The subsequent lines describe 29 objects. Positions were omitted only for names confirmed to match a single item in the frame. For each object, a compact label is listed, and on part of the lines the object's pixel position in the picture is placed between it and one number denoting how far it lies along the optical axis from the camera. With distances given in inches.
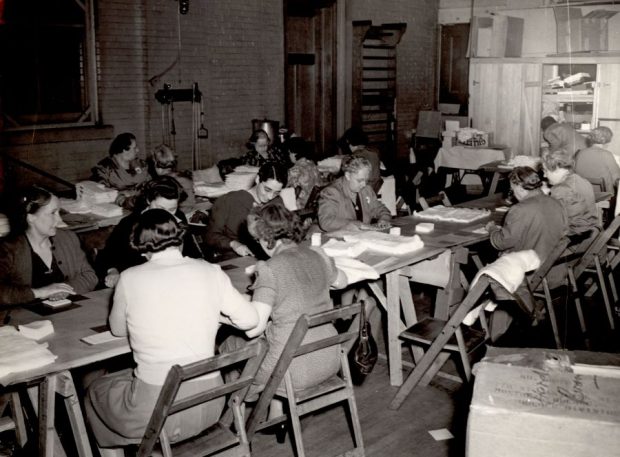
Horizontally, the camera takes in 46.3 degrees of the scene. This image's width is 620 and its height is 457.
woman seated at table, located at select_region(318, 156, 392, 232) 242.7
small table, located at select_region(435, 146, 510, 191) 508.1
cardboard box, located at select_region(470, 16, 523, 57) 557.0
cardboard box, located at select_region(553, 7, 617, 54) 511.8
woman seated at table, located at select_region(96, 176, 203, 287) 196.2
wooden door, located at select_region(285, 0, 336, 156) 511.2
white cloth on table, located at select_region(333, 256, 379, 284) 184.4
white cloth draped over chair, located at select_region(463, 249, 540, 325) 167.2
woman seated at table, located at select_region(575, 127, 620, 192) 372.5
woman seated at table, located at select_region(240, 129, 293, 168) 370.6
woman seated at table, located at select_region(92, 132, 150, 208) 322.7
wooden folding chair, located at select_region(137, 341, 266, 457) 118.6
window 342.3
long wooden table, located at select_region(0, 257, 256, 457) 133.3
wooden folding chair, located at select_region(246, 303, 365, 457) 141.7
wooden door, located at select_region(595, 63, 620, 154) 501.7
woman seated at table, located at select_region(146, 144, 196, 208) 292.0
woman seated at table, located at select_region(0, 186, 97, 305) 173.3
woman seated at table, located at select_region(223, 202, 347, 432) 150.8
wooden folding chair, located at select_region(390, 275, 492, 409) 171.5
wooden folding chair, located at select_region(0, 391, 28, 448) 152.6
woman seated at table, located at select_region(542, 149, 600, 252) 262.1
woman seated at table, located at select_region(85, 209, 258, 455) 130.0
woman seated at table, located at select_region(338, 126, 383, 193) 358.6
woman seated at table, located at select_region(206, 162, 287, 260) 238.4
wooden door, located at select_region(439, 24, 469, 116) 642.2
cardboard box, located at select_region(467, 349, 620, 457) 82.0
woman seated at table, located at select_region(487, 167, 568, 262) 221.5
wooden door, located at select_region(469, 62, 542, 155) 549.6
